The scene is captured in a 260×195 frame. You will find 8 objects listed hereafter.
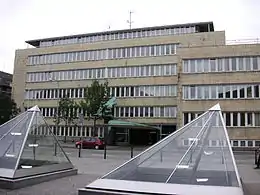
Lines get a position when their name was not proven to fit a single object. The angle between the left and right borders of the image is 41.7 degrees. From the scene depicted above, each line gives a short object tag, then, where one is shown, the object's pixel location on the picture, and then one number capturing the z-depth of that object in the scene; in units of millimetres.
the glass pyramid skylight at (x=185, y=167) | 7230
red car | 38284
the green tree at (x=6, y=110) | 59500
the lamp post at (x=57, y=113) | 54531
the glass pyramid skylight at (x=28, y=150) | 9683
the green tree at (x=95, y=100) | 49500
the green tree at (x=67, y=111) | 53219
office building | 42719
